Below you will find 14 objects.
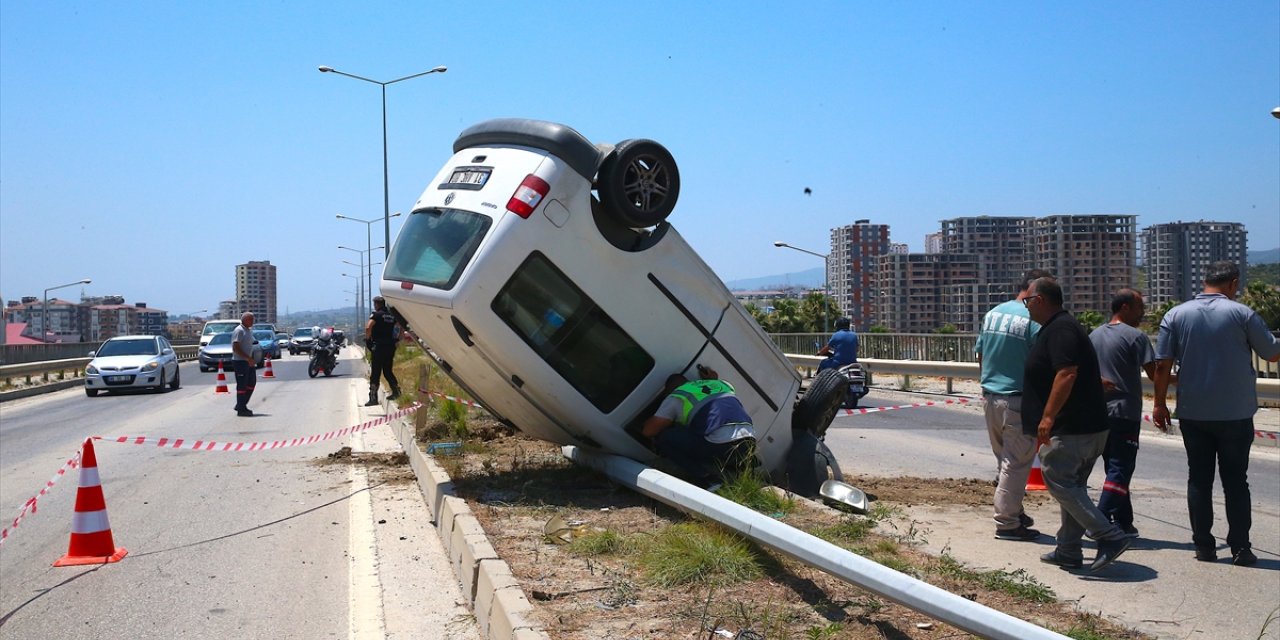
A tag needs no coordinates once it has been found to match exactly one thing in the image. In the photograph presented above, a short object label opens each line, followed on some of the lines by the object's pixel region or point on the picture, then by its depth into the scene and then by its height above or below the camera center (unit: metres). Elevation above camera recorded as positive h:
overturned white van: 7.09 +0.21
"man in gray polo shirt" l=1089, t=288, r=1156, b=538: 6.95 -0.60
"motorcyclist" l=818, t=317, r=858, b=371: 16.16 -0.61
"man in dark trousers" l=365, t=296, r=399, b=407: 17.42 -0.48
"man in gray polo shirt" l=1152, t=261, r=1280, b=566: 6.37 -0.56
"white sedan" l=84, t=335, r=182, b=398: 24.44 -1.32
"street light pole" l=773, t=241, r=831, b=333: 48.19 +2.34
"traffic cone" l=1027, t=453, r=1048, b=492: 9.14 -1.56
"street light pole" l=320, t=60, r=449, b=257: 35.44 +3.73
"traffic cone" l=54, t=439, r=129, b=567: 6.95 -1.47
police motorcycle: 29.88 -1.28
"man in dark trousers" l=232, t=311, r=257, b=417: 17.30 -0.86
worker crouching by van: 7.22 -0.86
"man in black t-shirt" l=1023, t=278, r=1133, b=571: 5.93 -0.69
